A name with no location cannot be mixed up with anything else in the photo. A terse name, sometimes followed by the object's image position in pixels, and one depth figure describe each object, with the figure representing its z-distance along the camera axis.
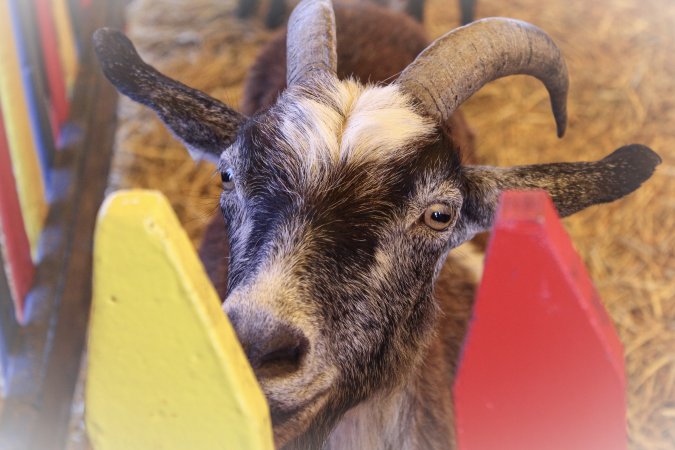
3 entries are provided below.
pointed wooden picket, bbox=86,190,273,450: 0.63
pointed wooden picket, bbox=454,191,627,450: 0.67
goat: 0.76
